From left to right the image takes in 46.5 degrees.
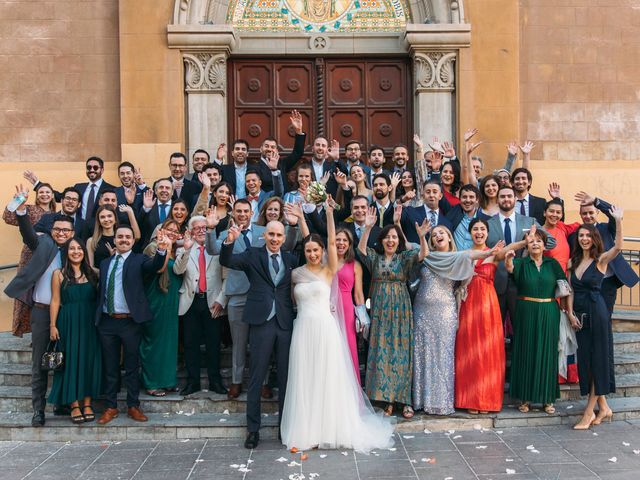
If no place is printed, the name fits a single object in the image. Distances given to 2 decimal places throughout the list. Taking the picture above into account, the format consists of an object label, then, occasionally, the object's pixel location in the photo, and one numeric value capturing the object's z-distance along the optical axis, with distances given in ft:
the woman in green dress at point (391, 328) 23.81
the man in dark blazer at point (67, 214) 26.50
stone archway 35.47
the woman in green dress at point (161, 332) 24.82
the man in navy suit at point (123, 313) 23.49
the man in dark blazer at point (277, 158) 29.40
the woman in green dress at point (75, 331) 23.47
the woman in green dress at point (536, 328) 23.85
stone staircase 23.31
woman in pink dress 23.84
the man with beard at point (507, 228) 25.27
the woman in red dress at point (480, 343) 23.88
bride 21.85
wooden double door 37.55
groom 22.27
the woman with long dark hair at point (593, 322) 23.67
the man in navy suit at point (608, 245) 24.80
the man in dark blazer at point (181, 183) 29.27
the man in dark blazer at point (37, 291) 23.47
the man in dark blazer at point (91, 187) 29.04
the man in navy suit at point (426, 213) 25.85
